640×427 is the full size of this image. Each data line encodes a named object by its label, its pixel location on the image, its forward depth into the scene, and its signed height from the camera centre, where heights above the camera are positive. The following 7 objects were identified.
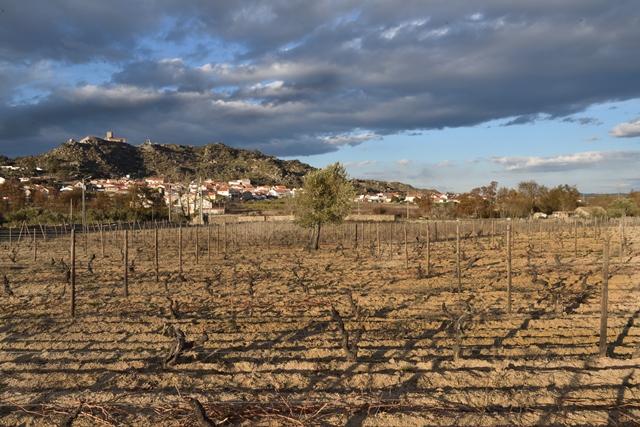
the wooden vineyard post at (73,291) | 9.05 -1.86
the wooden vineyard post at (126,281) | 11.16 -2.01
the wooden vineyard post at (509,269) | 9.43 -1.29
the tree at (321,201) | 25.50 +0.18
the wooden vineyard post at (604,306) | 6.62 -1.45
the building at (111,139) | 141.32 +20.18
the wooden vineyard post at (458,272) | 11.65 -1.73
